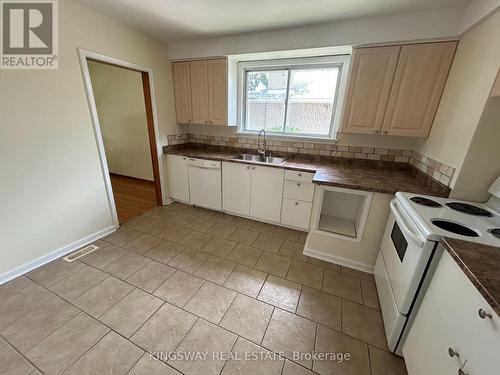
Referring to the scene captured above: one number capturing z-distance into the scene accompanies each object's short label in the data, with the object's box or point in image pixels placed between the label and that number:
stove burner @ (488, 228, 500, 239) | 1.14
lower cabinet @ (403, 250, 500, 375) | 0.71
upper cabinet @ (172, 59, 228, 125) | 2.85
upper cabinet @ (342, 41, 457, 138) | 1.91
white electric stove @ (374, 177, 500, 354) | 1.12
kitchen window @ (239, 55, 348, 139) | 2.66
